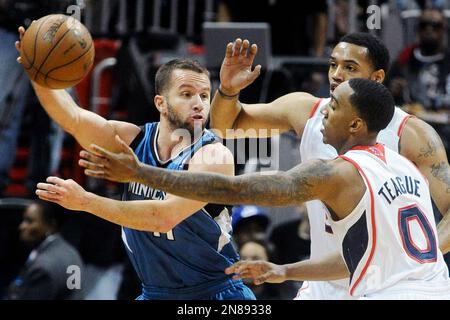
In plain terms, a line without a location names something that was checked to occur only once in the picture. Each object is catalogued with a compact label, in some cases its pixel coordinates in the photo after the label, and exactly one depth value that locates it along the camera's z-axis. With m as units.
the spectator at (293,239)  12.69
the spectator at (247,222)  12.91
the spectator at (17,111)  14.04
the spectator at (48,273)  12.22
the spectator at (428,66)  14.53
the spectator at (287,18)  15.78
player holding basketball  8.12
